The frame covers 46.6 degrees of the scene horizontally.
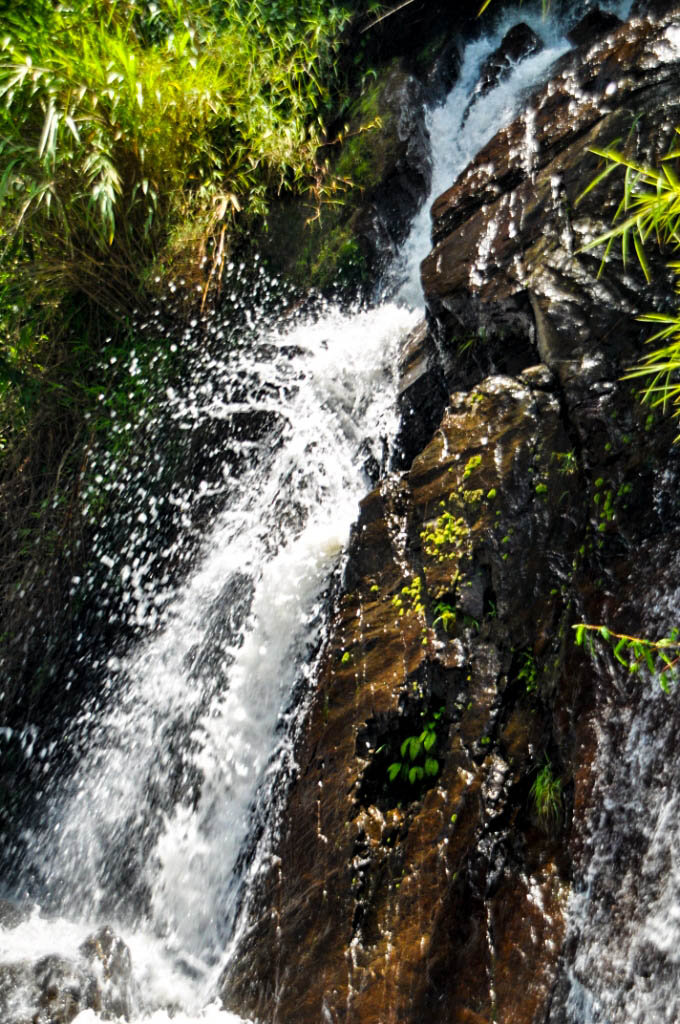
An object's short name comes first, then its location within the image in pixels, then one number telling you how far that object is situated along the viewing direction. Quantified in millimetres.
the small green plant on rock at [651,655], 2369
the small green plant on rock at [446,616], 3191
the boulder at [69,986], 3041
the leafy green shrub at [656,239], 2348
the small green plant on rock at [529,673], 2963
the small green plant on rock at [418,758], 3072
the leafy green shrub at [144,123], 4785
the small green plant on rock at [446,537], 3256
